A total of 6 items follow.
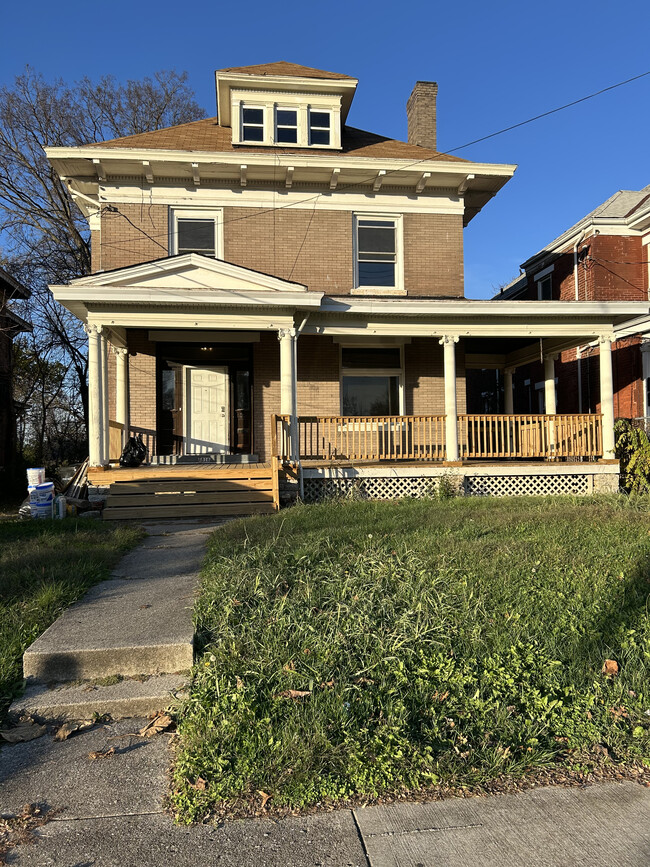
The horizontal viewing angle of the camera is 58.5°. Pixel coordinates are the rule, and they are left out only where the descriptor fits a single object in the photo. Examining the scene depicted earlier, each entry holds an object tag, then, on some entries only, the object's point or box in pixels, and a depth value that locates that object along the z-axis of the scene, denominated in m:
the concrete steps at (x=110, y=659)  3.33
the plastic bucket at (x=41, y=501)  10.06
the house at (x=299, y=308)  10.98
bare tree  21.31
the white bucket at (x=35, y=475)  10.87
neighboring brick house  16.22
